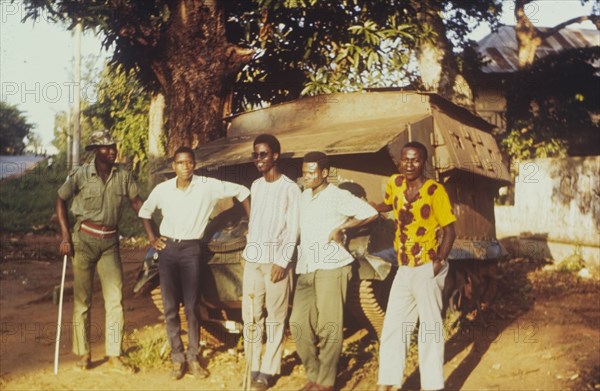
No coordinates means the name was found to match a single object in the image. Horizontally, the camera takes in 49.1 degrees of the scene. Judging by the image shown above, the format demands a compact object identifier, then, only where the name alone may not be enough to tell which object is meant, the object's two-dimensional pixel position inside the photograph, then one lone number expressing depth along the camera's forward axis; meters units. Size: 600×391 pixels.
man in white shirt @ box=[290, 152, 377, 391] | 5.04
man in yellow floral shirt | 4.67
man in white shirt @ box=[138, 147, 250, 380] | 5.62
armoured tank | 5.88
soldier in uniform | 5.80
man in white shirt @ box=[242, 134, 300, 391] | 5.25
